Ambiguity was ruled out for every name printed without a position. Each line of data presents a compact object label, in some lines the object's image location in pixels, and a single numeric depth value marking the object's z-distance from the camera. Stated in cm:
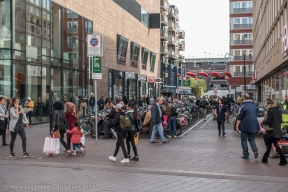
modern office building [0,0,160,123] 2461
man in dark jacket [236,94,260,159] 1230
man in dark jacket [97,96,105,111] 3185
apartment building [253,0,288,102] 2383
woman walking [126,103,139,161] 1225
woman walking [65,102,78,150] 1383
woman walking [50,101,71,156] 1327
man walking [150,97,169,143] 1659
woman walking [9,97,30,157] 1302
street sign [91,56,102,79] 1675
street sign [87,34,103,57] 1642
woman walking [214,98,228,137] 1980
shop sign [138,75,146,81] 4788
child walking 1343
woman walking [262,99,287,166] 1157
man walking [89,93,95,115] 3317
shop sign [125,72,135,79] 4381
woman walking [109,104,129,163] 1199
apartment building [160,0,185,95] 8144
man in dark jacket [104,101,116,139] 1215
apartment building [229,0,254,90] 7719
